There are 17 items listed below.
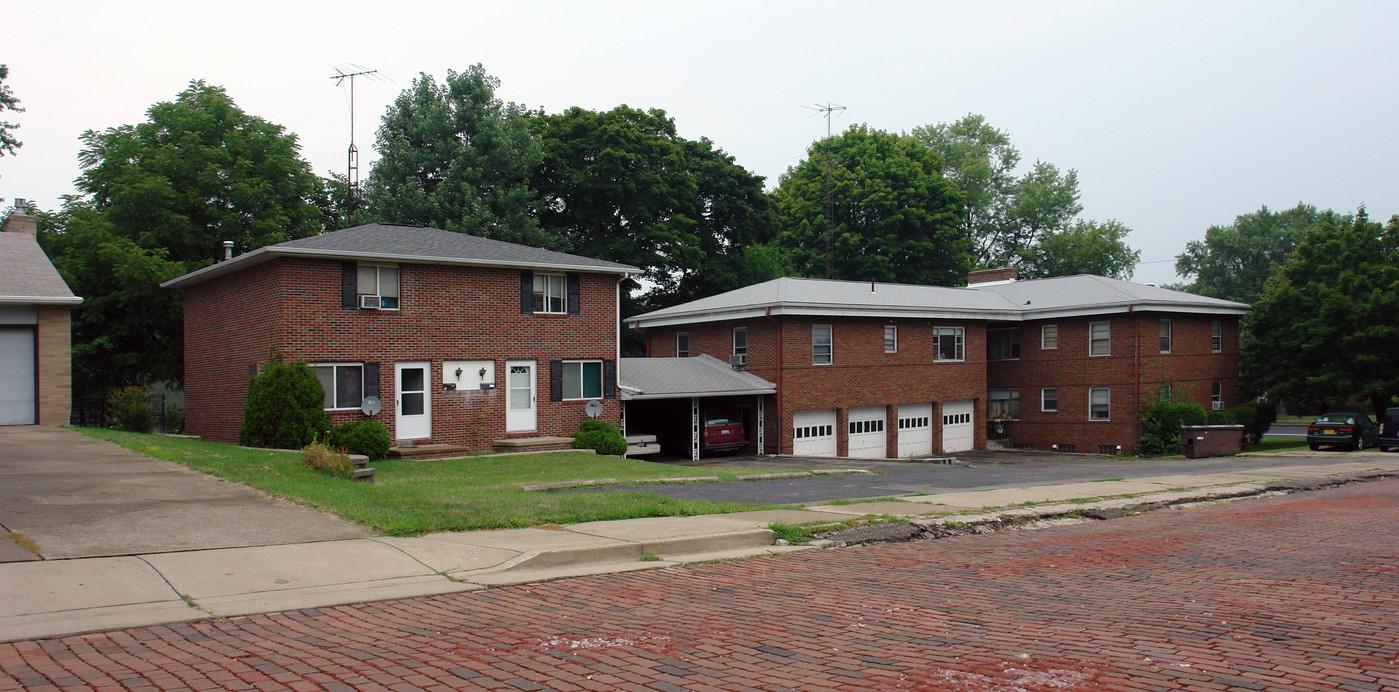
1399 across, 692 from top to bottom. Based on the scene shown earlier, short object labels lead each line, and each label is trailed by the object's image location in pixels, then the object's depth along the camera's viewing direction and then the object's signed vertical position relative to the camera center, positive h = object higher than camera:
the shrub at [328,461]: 16.11 -1.62
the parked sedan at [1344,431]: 36.69 -2.73
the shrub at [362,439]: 23.17 -1.77
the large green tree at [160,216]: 33.34 +5.80
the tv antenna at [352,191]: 40.56 +7.63
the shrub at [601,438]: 26.61 -2.06
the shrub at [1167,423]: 36.75 -2.35
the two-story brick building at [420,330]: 23.80 +0.97
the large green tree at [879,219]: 59.22 +9.17
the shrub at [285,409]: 22.27 -1.00
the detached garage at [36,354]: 25.86 +0.39
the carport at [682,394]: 30.64 -0.94
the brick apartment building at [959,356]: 33.41 +0.28
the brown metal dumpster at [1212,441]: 35.66 -3.00
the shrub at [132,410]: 29.06 -1.30
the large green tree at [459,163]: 41.16 +9.10
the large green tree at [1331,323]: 39.34 +1.67
